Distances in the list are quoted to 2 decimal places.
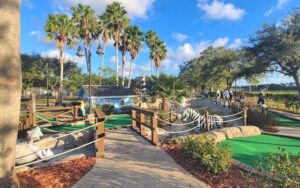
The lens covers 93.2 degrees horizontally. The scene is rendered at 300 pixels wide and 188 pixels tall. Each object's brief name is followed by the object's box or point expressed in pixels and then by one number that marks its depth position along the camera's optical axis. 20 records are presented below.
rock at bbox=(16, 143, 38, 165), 3.64
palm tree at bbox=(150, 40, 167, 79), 28.61
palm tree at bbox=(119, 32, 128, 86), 23.15
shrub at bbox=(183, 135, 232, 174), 2.92
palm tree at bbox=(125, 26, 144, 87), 23.03
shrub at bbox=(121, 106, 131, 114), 13.76
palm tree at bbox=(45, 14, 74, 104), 19.51
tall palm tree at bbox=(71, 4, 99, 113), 18.94
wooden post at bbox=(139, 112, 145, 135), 5.31
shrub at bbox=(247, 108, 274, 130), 7.28
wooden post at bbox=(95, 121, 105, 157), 3.74
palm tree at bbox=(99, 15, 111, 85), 21.37
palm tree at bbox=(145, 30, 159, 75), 27.53
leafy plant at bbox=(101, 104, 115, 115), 13.50
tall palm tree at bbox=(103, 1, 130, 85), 20.64
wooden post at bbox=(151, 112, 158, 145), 4.34
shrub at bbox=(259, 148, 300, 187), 1.98
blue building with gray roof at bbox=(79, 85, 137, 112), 18.37
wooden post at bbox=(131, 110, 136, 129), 6.18
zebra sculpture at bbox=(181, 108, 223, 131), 7.49
